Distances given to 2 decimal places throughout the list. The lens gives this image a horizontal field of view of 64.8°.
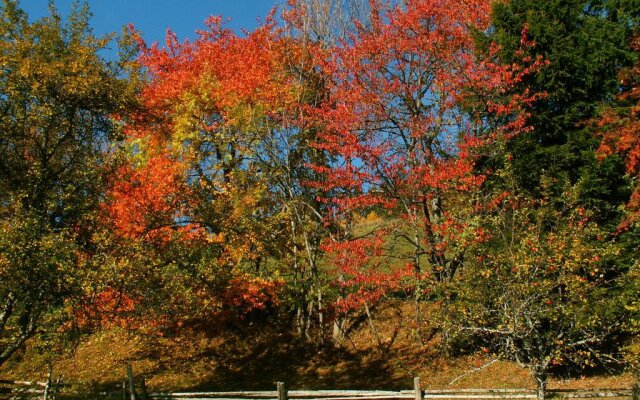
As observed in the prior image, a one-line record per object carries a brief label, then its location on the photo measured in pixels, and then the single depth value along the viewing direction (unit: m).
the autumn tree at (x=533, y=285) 9.43
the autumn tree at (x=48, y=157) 10.07
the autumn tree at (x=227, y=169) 16.34
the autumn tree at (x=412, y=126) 15.80
